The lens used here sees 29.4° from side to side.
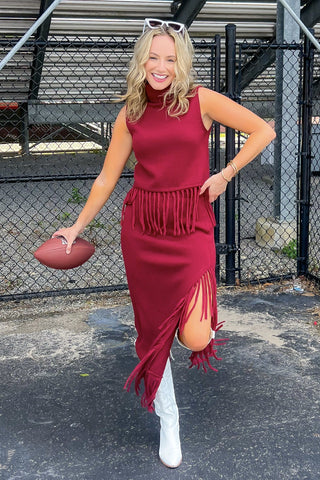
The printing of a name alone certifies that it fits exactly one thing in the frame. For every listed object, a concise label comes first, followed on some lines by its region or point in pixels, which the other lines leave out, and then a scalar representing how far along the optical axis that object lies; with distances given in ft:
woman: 8.04
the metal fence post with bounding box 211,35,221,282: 15.84
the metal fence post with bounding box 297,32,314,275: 16.47
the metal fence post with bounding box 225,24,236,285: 15.72
